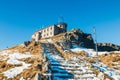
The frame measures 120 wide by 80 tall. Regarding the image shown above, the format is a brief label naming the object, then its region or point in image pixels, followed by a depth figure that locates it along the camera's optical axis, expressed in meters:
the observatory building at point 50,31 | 52.90
